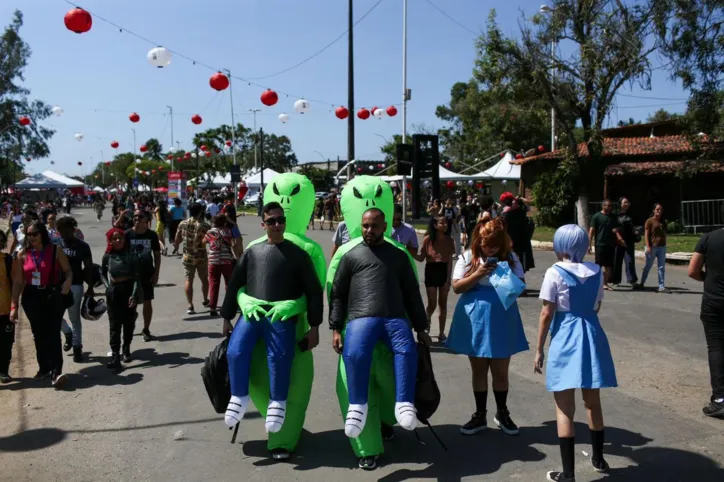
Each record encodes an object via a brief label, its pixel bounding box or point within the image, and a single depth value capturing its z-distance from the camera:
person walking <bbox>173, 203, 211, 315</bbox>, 10.38
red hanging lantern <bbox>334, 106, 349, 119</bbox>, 23.92
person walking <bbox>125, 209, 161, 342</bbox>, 8.29
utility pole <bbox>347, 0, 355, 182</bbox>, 29.09
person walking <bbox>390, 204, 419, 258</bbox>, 7.55
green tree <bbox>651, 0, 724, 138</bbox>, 22.34
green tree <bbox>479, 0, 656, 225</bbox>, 23.39
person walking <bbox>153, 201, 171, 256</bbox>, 19.23
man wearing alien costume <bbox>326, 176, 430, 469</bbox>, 4.54
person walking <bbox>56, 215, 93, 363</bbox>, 7.65
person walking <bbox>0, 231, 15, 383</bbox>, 6.70
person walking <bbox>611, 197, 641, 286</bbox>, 12.88
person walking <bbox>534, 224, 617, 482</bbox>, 4.23
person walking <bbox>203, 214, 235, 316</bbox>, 9.91
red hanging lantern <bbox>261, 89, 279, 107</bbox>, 17.69
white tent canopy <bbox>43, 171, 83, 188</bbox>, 51.34
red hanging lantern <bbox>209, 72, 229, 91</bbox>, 15.16
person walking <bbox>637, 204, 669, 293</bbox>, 12.26
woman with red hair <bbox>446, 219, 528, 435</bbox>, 4.93
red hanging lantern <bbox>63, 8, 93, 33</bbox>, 10.55
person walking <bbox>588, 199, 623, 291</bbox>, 12.34
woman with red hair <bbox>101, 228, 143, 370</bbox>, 7.51
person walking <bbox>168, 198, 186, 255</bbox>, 20.09
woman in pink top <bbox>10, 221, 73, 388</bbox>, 6.75
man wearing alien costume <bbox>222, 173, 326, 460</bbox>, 4.77
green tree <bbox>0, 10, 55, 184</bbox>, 50.53
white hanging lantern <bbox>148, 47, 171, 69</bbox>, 13.28
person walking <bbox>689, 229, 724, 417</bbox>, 5.62
